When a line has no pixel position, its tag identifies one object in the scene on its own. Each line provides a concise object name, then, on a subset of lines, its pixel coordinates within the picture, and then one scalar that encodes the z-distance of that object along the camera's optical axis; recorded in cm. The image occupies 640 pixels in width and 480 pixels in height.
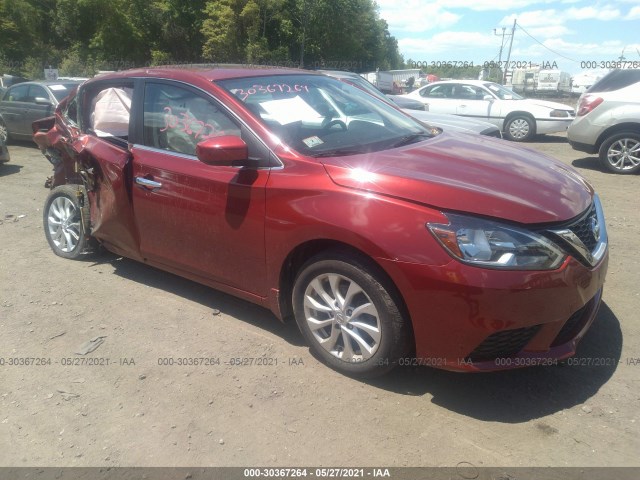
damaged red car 260
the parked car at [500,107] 1278
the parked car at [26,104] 1134
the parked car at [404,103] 999
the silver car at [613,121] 848
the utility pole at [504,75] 3452
